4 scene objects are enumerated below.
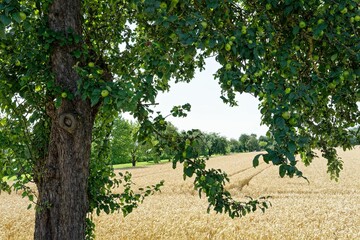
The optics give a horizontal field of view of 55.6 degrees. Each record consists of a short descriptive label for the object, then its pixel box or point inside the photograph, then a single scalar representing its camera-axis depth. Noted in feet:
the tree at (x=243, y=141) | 509.35
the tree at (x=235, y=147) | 516.73
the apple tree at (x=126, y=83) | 10.77
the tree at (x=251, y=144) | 469.16
